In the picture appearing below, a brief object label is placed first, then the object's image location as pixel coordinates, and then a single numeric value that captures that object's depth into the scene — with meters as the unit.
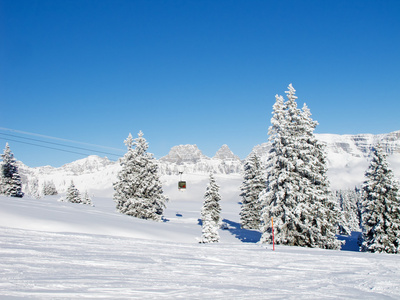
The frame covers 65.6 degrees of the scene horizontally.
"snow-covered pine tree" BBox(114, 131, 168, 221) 34.59
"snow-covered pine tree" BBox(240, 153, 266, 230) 42.81
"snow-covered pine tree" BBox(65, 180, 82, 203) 62.05
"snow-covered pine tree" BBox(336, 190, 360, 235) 82.12
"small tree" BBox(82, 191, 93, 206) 67.53
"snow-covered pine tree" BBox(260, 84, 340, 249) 23.14
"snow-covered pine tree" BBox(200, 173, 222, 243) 45.00
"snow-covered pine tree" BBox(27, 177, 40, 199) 104.44
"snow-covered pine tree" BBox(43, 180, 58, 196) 100.88
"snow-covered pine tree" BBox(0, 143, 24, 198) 45.53
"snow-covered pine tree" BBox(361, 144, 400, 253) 26.36
